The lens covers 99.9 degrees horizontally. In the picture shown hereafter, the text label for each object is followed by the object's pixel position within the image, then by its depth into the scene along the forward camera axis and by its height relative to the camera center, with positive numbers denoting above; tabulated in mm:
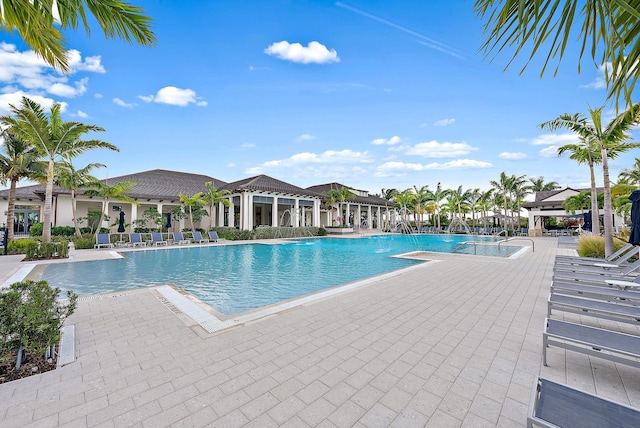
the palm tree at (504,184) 32825 +4512
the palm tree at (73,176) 16281 +3097
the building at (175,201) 22703 +2222
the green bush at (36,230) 19688 -265
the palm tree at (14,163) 14688 +3563
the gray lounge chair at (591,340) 2537 -1249
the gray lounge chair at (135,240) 18375 -1025
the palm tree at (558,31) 1559 +1177
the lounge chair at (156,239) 19253 -1032
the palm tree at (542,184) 49688 +6607
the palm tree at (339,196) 33750 +3325
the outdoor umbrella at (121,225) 19859 +18
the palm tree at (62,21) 2746 +2571
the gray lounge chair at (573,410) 1621 -1229
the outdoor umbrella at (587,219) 20255 +3
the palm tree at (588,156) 12553 +3120
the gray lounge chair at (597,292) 4262 -1242
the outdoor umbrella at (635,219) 7480 -17
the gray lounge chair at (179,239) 20297 -1098
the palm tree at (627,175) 19766 +3559
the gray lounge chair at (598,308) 3509 -1241
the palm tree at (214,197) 24177 +2449
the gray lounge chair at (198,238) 21169 -1090
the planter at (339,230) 32691 -934
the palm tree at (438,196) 39500 +3683
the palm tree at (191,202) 23078 +1939
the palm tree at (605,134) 9859 +3234
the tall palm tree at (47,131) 12031 +4484
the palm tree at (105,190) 17953 +2381
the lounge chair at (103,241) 16906 -985
